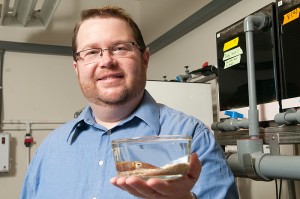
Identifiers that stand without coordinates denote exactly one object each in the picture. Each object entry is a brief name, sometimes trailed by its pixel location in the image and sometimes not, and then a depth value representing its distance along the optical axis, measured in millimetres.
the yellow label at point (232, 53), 1483
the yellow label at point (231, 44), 1513
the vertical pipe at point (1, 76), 3007
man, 1031
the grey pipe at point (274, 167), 961
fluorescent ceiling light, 2717
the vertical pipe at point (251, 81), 1191
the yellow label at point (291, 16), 1146
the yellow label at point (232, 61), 1492
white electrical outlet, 2877
